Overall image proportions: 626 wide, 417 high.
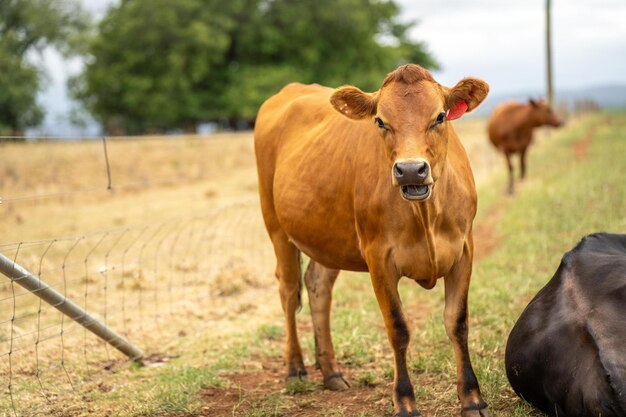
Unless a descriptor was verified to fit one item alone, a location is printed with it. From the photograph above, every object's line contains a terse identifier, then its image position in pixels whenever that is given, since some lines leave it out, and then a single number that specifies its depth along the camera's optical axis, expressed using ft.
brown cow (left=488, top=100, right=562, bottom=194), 52.54
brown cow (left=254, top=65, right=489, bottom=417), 13.12
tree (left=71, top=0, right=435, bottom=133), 118.01
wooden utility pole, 103.45
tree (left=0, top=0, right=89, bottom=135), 102.89
